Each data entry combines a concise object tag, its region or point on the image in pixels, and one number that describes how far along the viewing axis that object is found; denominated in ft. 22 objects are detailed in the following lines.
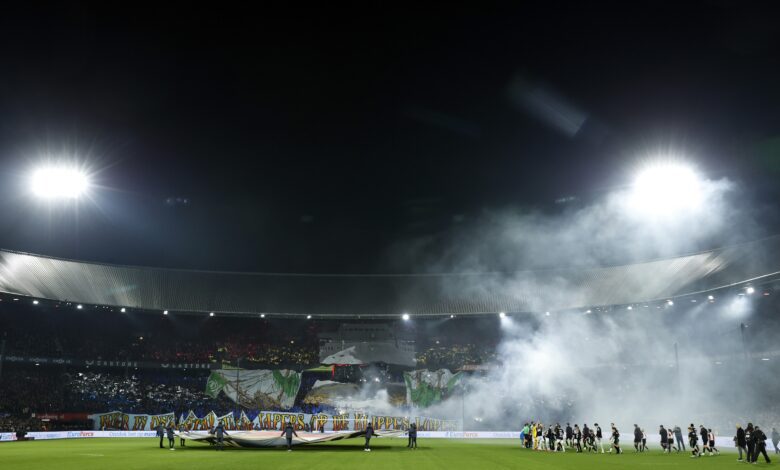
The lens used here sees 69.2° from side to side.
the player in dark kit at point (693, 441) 90.02
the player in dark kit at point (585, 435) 104.99
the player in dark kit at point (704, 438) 90.27
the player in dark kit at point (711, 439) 92.18
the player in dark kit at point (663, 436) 100.93
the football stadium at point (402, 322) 147.33
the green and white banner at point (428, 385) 185.37
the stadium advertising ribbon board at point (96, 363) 167.70
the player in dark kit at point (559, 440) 104.06
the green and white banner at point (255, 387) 190.08
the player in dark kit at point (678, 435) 105.50
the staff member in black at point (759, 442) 72.64
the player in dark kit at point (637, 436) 101.90
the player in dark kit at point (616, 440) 96.58
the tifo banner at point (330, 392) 191.52
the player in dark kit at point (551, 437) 104.42
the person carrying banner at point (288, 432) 96.22
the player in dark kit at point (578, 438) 104.69
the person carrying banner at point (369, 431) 98.02
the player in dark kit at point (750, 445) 73.49
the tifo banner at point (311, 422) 169.99
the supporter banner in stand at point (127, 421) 163.22
